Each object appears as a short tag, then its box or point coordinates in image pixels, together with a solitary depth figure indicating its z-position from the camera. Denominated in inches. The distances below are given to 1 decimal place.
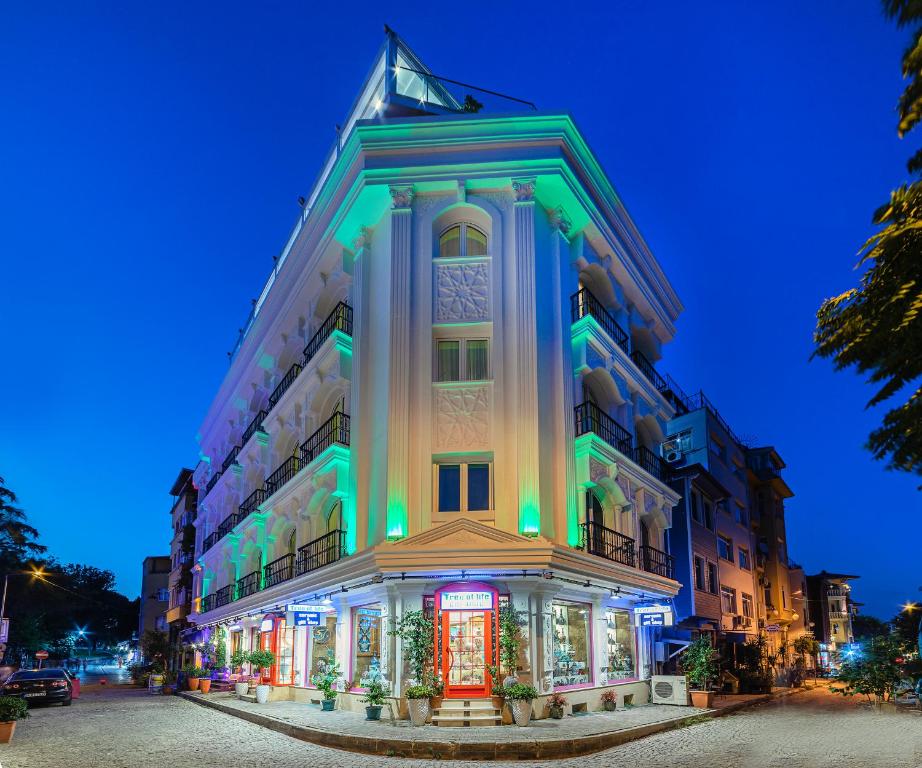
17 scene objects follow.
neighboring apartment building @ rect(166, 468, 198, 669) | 2324.1
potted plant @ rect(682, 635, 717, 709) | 979.3
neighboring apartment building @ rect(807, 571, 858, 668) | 3484.3
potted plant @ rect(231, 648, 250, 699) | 1162.9
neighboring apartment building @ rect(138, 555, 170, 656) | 3152.1
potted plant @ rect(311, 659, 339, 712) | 893.8
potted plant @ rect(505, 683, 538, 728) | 733.3
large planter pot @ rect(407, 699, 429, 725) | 742.5
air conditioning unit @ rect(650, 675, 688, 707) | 971.3
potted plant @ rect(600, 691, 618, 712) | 902.4
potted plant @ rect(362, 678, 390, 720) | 773.9
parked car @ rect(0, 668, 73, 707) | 1130.7
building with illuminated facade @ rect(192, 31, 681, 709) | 810.2
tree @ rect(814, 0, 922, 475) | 179.8
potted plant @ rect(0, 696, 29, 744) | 678.5
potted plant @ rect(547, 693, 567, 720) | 789.2
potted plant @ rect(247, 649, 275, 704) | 1098.7
